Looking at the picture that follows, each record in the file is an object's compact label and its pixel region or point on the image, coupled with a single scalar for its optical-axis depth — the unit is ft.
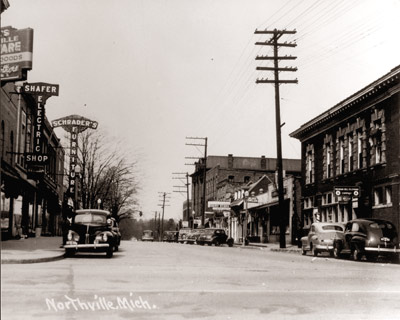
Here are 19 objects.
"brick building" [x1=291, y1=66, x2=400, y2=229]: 110.11
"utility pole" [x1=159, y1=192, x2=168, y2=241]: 388.82
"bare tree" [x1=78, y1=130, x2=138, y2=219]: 140.96
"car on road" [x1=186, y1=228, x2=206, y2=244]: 178.76
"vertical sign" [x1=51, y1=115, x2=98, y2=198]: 113.91
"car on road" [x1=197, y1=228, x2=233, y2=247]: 168.35
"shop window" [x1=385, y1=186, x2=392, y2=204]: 110.63
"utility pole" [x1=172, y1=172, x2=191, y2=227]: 280.14
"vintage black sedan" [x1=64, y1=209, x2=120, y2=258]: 69.10
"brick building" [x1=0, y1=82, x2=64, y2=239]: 93.45
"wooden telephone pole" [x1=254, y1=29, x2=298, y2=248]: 120.26
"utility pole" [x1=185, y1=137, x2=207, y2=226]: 209.06
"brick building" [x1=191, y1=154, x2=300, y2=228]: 302.25
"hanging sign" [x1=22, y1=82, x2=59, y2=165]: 82.78
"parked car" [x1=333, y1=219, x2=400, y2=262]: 83.20
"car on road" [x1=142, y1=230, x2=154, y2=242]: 337.52
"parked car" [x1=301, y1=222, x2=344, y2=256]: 94.73
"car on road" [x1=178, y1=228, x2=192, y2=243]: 199.64
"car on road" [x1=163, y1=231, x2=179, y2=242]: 263.35
